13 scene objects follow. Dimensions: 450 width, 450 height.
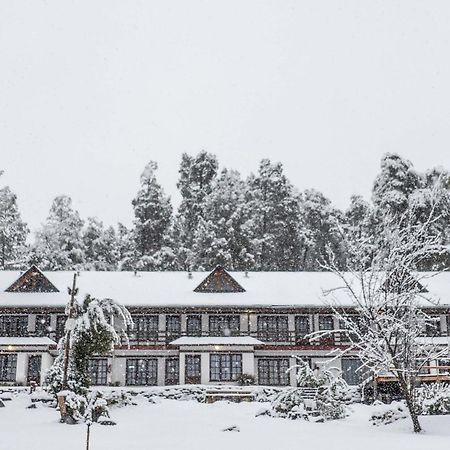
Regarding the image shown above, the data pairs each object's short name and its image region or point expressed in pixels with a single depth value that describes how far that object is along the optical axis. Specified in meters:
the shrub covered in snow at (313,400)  24.23
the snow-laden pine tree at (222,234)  57.66
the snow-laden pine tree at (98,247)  63.09
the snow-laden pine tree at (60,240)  57.91
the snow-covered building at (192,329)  38.72
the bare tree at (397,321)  19.19
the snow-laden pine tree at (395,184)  54.72
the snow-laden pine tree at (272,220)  62.38
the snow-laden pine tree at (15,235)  61.47
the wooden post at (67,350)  22.98
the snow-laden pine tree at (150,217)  62.62
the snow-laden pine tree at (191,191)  66.88
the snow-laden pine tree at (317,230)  65.31
